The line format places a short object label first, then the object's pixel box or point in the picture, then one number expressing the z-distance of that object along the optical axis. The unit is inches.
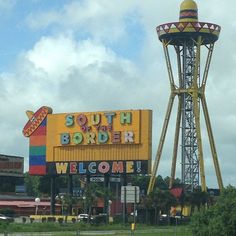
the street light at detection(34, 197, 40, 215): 3773.6
